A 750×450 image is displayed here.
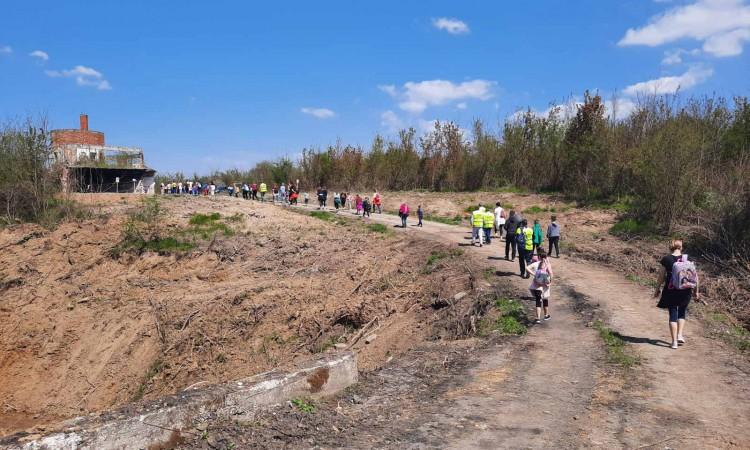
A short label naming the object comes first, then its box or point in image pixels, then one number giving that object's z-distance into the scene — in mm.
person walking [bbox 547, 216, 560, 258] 17281
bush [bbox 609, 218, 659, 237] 20609
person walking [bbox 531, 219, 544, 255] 15398
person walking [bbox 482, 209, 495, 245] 19312
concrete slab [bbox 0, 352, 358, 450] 5137
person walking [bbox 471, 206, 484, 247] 19125
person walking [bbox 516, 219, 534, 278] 14234
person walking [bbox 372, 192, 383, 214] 31750
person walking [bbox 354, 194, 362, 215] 30594
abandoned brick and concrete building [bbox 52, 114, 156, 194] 37350
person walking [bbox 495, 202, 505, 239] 21328
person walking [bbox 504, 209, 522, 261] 15959
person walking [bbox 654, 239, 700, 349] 8828
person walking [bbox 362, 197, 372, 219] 28812
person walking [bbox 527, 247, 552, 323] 10757
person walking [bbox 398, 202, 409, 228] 24453
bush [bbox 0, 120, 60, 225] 25295
